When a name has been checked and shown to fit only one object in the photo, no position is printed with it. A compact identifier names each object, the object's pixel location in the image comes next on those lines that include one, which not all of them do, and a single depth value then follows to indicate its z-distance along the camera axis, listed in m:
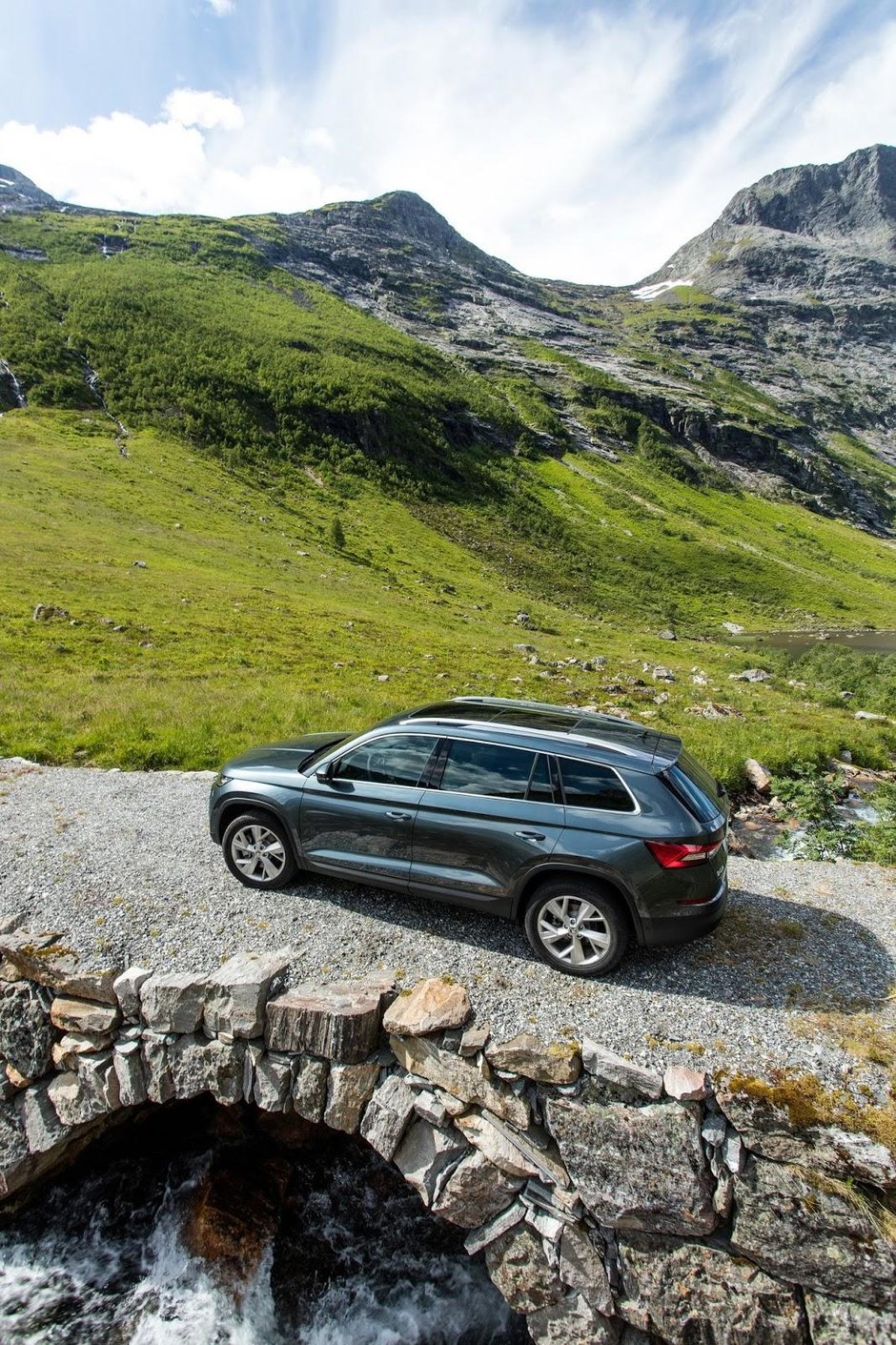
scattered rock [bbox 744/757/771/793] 14.83
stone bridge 4.79
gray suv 6.22
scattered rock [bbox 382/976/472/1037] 5.79
